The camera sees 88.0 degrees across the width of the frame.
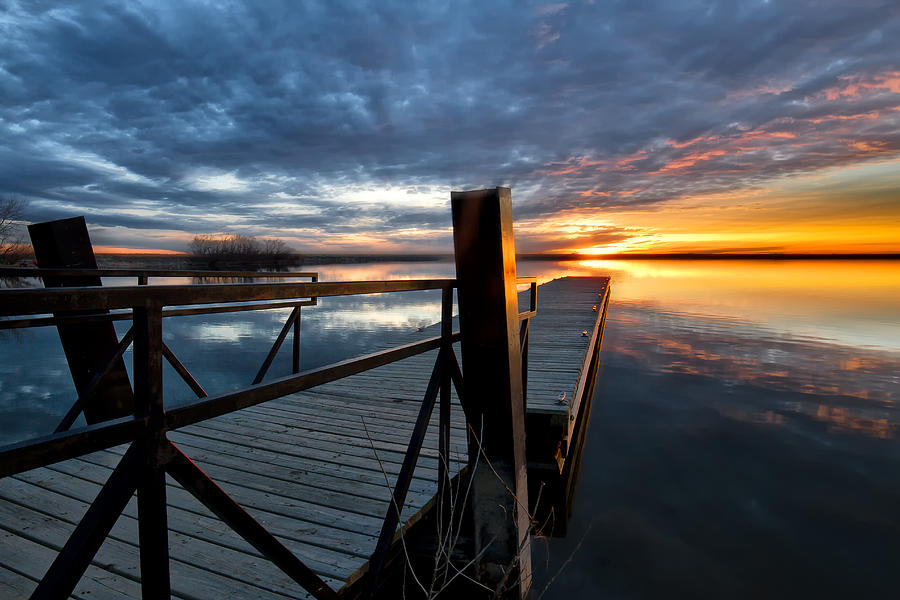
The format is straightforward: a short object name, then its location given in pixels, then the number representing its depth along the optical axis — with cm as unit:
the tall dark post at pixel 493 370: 255
